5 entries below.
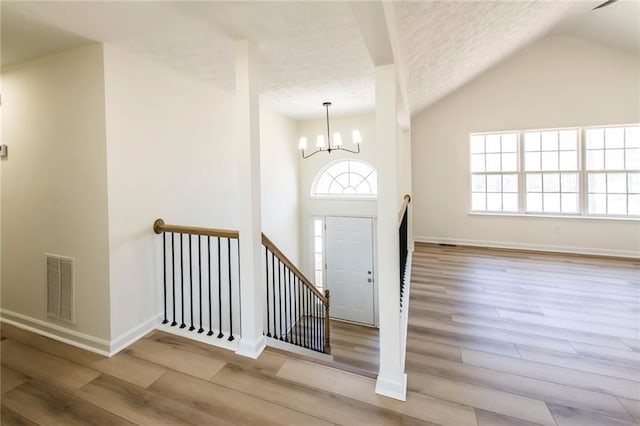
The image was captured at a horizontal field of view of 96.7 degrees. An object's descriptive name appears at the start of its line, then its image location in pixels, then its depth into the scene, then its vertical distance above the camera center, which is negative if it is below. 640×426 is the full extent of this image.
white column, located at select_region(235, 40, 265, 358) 2.16 +0.09
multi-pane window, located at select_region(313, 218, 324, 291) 5.77 -0.85
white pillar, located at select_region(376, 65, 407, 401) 1.71 -0.20
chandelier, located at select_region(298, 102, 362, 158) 4.01 +1.01
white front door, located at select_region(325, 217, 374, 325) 5.43 -1.16
